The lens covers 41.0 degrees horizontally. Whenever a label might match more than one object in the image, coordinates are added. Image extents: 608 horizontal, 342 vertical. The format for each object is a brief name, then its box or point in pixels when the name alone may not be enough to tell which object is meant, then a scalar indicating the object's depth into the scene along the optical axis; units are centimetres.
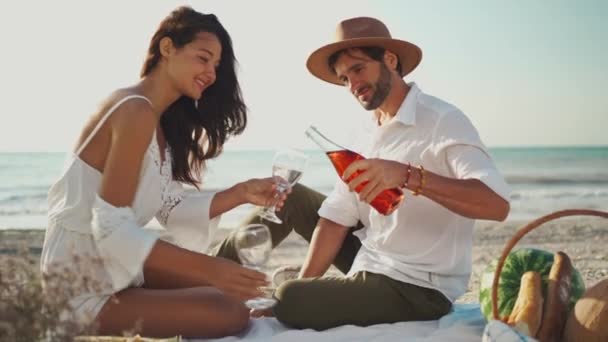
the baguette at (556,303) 346
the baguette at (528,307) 336
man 358
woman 336
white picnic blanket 361
